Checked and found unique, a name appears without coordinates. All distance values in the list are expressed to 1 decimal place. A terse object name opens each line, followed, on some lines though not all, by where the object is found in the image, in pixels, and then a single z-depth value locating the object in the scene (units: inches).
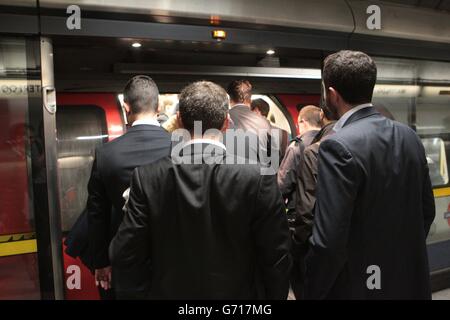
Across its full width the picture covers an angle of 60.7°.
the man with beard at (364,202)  60.6
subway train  90.1
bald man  107.0
